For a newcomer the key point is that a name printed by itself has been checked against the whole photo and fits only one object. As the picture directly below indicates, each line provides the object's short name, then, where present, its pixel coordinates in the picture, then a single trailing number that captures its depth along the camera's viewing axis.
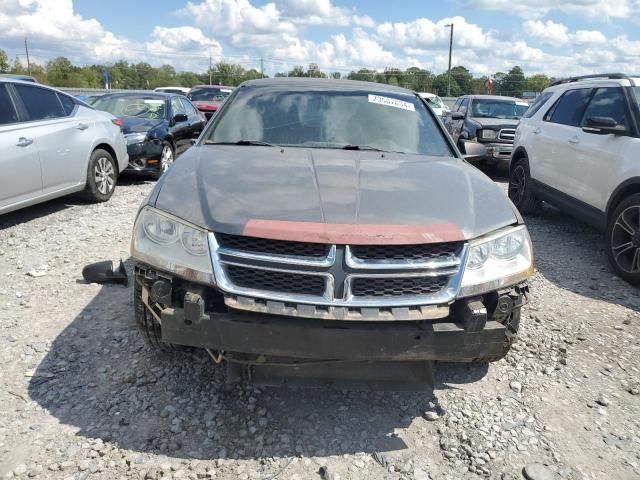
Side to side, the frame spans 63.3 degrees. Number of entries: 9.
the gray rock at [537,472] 2.43
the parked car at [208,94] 17.46
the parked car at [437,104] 19.33
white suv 4.97
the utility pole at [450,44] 51.94
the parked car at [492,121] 10.45
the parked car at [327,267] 2.31
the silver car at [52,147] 5.52
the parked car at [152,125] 8.59
